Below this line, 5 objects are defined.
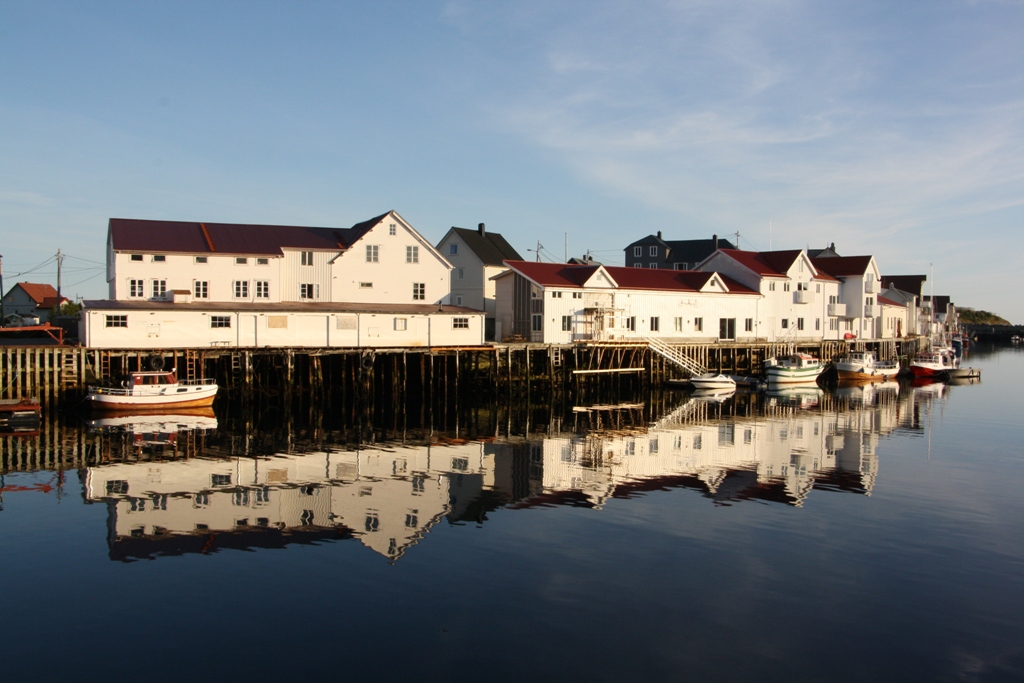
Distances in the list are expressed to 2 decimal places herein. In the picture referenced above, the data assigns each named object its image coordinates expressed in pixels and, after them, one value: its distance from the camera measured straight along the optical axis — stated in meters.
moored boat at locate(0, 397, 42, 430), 34.31
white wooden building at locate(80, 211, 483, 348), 43.03
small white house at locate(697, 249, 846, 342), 68.62
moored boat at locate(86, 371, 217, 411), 38.50
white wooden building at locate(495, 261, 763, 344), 55.28
